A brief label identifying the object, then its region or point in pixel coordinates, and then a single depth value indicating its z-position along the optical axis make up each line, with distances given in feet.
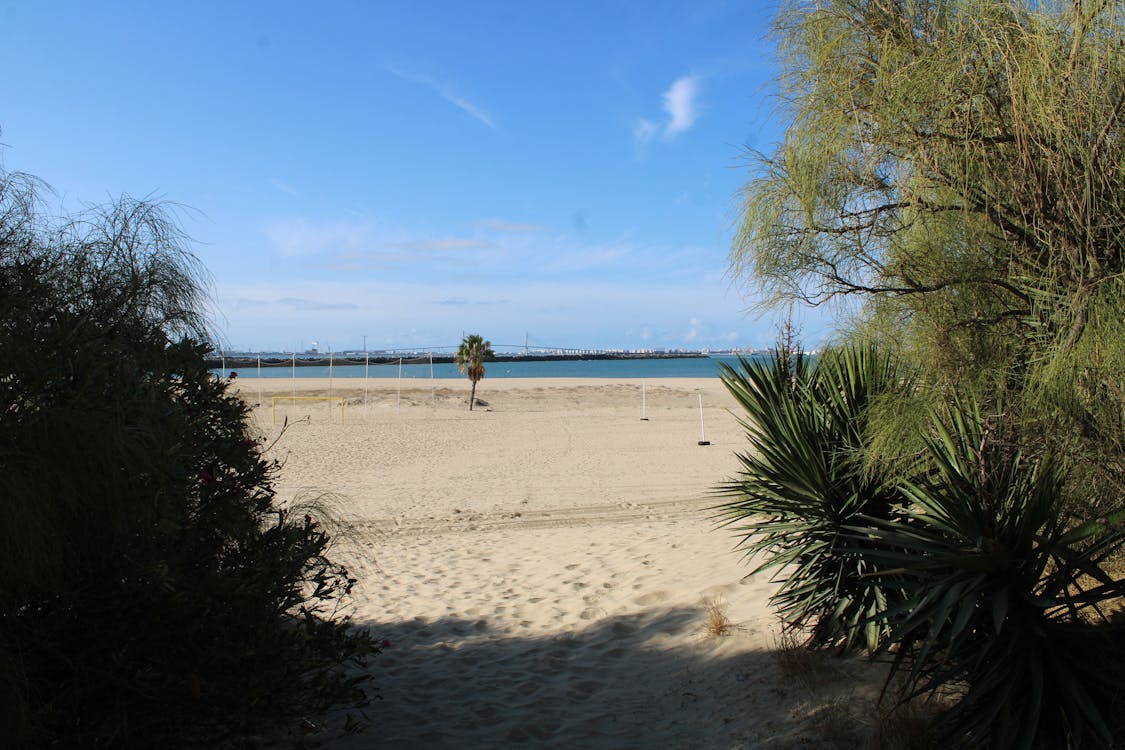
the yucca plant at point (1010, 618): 9.49
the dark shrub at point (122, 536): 8.59
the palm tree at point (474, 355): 108.88
